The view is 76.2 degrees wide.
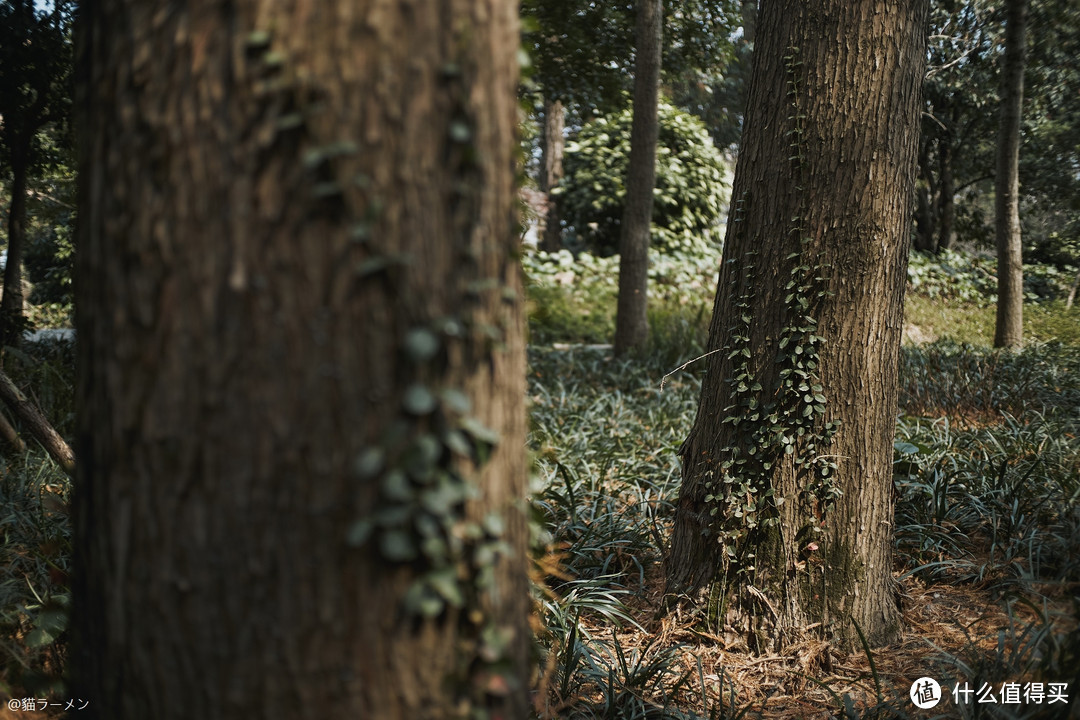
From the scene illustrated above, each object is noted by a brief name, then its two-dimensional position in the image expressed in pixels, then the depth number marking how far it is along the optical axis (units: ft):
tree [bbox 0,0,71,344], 17.37
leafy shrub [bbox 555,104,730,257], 39.75
